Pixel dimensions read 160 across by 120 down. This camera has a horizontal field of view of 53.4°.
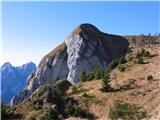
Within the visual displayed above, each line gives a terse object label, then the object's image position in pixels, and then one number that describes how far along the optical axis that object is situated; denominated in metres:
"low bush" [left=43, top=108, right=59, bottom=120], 22.31
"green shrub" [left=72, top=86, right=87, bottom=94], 29.11
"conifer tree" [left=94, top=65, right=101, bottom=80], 32.11
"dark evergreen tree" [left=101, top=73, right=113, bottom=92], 26.24
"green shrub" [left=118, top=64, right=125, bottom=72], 31.85
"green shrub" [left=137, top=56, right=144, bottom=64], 32.89
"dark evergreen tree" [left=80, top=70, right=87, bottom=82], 34.58
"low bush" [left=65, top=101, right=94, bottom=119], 22.91
